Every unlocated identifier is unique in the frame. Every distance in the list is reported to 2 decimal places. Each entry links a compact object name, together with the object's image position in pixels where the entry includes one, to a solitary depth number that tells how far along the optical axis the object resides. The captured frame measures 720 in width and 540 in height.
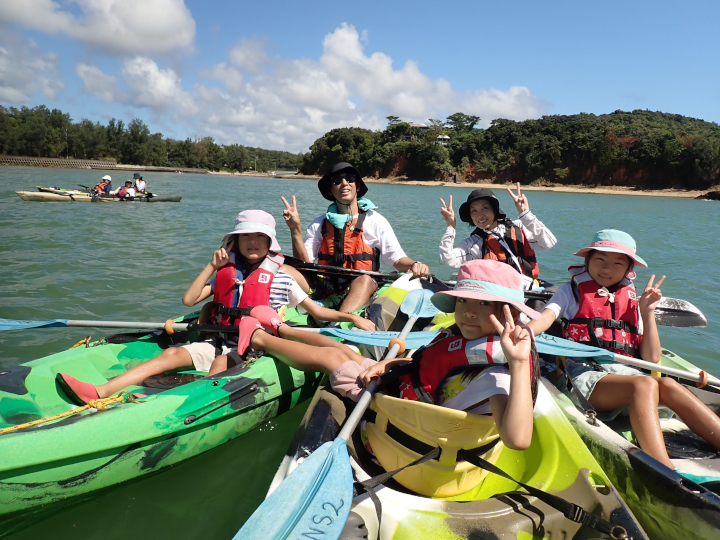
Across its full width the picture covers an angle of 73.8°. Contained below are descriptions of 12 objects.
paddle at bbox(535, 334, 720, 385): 2.86
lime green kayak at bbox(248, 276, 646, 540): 1.72
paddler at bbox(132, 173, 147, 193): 18.30
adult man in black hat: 4.42
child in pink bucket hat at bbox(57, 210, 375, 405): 3.15
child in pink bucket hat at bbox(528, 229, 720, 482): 2.48
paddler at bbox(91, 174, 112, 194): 17.08
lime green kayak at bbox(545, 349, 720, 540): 1.78
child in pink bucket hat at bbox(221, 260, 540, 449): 1.55
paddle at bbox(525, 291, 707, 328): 3.91
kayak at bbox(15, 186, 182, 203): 15.21
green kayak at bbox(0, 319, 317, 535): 2.08
